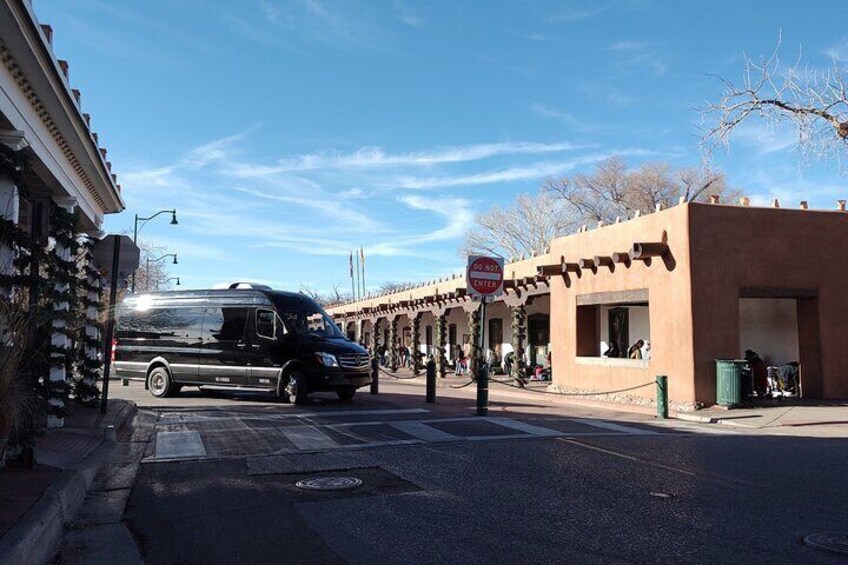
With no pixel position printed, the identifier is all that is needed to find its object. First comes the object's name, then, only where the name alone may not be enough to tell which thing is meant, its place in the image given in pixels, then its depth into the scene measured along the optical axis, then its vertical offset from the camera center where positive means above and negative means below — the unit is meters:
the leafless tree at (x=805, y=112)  15.41 +5.63
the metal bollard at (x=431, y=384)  15.46 -0.67
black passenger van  14.51 +0.17
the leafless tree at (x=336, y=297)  95.50 +8.20
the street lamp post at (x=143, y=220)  31.42 +6.07
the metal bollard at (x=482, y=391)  12.75 -0.68
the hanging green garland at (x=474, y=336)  25.92 +0.73
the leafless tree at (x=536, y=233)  52.47 +9.67
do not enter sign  13.47 +1.58
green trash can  15.14 -0.55
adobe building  15.91 +1.65
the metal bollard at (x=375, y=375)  17.55 -0.55
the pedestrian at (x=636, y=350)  18.84 +0.16
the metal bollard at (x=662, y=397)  13.79 -0.83
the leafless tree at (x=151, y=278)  46.13 +5.43
